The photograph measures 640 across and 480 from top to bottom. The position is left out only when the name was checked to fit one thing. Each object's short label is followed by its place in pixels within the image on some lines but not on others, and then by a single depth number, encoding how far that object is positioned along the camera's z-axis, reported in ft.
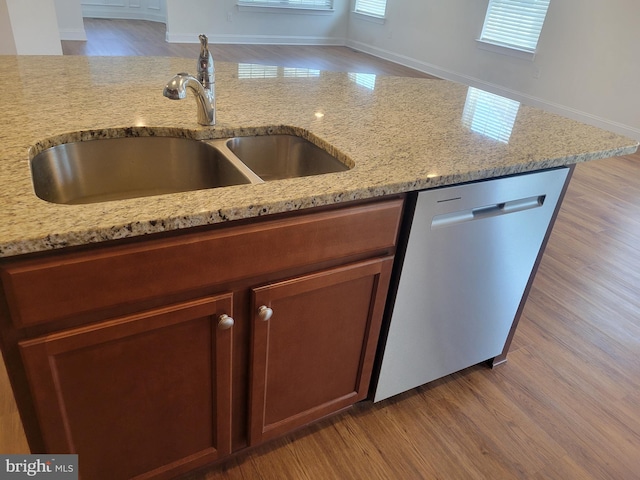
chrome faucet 4.22
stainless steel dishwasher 4.32
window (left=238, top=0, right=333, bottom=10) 25.80
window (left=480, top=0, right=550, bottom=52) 18.17
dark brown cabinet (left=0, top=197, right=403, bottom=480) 2.89
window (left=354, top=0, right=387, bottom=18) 26.27
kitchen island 2.85
